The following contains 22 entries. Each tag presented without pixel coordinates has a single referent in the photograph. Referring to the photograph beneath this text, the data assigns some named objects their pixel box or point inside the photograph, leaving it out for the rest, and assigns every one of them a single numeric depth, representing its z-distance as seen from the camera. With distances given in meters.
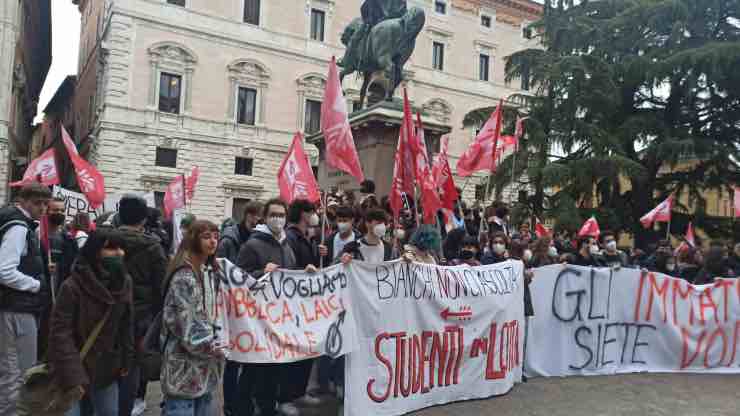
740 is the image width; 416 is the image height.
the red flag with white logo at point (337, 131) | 6.41
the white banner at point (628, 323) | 6.89
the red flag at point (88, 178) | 9.68
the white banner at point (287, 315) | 4.23
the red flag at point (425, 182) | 6.49
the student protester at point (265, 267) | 4.47
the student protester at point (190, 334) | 3.25
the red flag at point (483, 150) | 9.09
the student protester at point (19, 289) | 3.85
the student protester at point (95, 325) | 3.01
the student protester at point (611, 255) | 8.16
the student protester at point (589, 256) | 7.93
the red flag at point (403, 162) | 5.99
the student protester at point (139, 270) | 3.89
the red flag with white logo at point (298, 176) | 7.67
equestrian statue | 12.12
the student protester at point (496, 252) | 6.83
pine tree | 20.62
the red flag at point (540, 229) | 13.59
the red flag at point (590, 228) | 12.95
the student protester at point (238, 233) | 5.43
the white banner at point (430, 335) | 4.88
